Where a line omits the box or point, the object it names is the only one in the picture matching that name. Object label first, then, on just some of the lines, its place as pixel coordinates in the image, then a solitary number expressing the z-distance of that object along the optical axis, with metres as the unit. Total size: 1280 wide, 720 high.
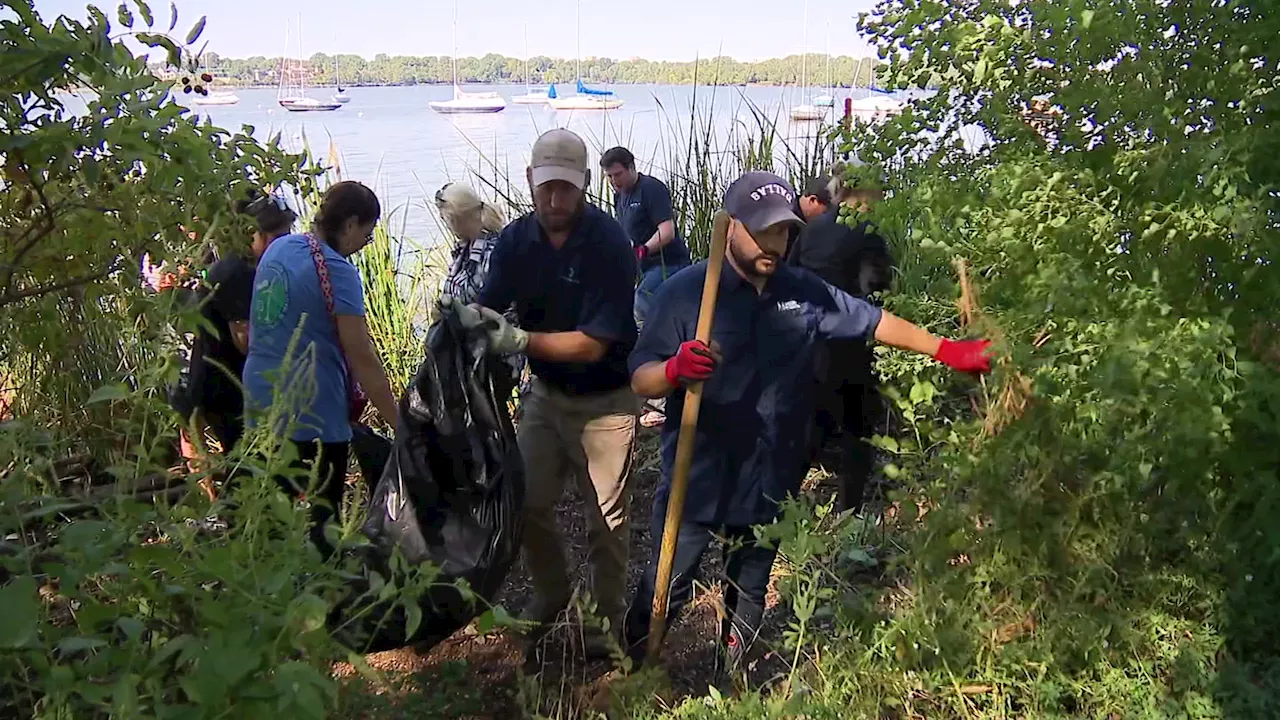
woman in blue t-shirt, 3.50
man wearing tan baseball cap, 3.42
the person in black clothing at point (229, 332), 3.80
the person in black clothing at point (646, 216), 6.30
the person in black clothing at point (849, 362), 4.46
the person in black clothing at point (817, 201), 5.23
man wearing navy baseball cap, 3.09
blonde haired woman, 4.67
